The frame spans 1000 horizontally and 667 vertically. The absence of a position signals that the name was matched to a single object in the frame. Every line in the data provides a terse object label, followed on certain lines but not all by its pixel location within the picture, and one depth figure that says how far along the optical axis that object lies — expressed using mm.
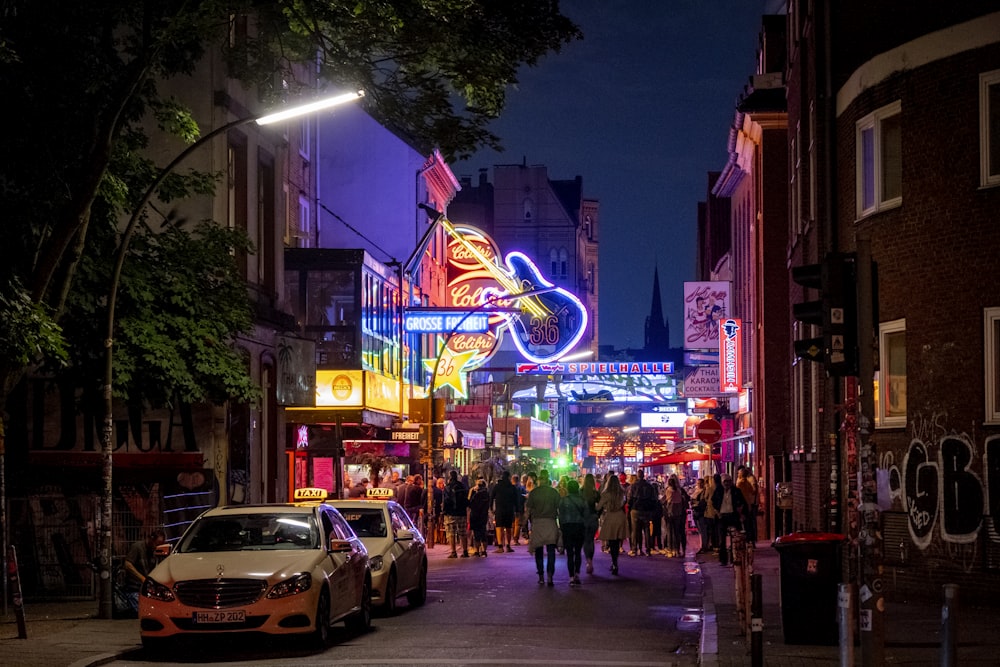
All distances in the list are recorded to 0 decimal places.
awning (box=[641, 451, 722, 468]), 41812
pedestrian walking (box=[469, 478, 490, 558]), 32406
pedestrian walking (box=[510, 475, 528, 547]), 37781
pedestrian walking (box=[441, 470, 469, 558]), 33125
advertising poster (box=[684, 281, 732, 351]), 50156
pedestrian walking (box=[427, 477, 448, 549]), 37688
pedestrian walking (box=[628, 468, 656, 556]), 32719
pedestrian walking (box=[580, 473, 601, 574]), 26422
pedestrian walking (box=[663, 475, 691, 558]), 32719
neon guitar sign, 57844
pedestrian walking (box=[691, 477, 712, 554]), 31297
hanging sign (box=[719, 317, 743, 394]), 45125
